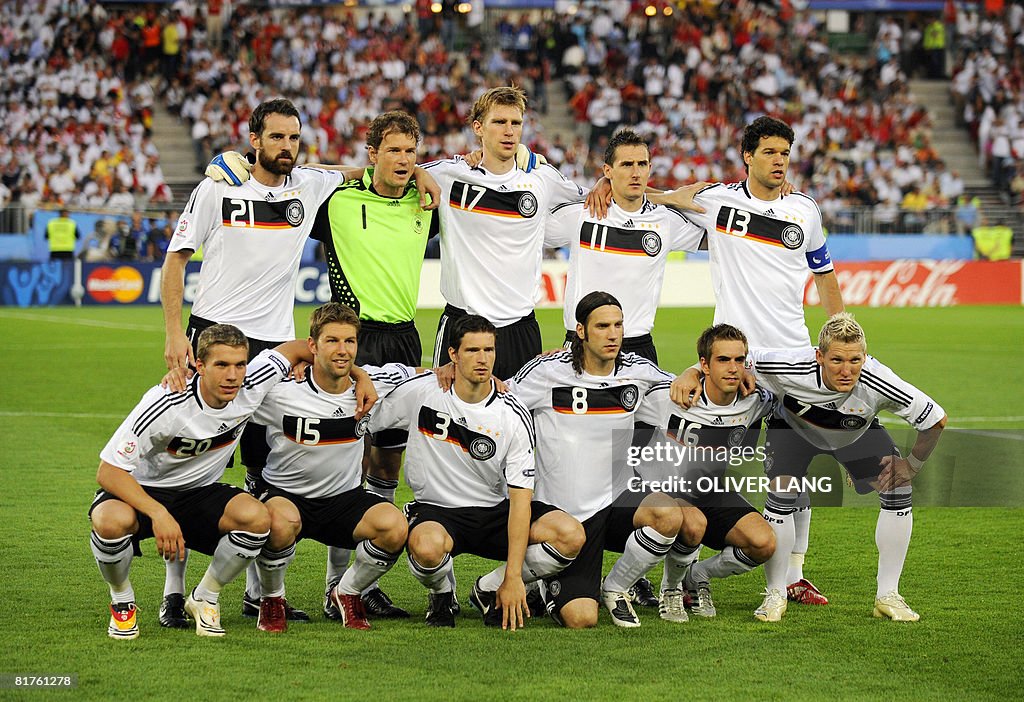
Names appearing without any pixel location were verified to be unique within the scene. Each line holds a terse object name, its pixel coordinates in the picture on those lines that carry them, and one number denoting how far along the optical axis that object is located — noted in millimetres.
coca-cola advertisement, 50812
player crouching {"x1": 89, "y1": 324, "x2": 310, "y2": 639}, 10625
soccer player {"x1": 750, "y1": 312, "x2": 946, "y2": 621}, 11562
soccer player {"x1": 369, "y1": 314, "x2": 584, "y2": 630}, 11219
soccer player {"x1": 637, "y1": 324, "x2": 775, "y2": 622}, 11617
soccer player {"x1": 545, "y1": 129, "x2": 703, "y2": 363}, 13430
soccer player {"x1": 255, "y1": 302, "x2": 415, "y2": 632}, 11172
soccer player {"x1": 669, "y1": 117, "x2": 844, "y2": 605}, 13203
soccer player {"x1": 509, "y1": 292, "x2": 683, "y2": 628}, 11625
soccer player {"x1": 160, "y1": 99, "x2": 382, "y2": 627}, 12625
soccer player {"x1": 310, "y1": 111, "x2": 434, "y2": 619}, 12891
